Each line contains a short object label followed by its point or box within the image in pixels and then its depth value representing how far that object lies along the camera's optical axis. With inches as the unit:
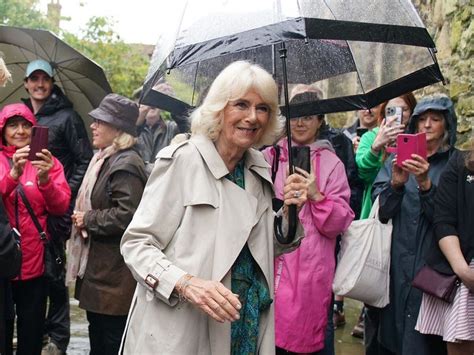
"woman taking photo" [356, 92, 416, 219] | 200.1
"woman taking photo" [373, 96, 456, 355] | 171.2
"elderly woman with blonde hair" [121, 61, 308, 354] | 109.0
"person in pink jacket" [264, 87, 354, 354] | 169.3
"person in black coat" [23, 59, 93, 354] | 233.6
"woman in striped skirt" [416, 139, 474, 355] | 156.1
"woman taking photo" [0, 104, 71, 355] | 199.0
